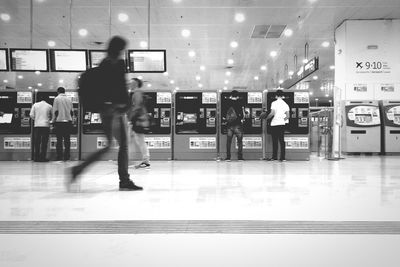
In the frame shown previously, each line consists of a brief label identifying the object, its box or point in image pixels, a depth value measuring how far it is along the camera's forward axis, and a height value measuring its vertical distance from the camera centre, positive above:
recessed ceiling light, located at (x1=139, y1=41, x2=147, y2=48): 14.71 +3.33
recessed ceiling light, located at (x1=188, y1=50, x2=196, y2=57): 16.20 +3.27
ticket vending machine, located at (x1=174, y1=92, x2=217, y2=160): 9.50 +0.00
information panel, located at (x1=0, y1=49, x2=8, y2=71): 9.04 +1.63
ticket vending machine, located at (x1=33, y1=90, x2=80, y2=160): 9.41 -0.05
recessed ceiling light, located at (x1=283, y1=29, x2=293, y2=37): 12.60 +3.27
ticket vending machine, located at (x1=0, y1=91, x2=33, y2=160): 9.51 -0.08
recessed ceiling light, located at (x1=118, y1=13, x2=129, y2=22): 11.11 +3.36
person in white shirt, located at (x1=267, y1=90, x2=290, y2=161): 8.65 +0.12
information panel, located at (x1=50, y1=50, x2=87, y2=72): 9.15 +1.66
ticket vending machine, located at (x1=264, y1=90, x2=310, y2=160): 9.42 +0.00
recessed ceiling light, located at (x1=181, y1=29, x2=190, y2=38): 12.85 +3.33
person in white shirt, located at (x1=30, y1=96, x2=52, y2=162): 8.71 +0.00
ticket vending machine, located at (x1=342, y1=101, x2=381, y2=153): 11.23 -0.06
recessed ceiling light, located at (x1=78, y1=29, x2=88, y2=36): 12.85 +3.33
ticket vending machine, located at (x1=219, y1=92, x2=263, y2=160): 9.53 -0.29
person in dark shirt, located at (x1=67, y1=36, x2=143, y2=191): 3.41 +0.28
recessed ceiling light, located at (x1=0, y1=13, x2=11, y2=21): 11.12 +3.37
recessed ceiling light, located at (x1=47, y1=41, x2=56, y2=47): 14.57 +3.31
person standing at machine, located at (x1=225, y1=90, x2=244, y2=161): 8.87 +0.09
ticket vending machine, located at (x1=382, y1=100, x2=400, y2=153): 11.22 +0.03
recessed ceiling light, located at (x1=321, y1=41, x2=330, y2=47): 14.70 +3.31
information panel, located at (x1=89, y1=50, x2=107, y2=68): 9.09 +1.75
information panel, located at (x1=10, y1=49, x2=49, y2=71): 9.13 +1.66
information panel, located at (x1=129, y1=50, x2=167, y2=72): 9.32 +1.67
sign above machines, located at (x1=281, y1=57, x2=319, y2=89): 10.90 +1.82
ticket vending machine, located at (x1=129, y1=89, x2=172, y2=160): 9.45 -0.21
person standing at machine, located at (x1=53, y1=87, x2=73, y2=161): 8.49 +0.11
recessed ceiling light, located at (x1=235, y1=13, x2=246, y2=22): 11.01 +3.34
